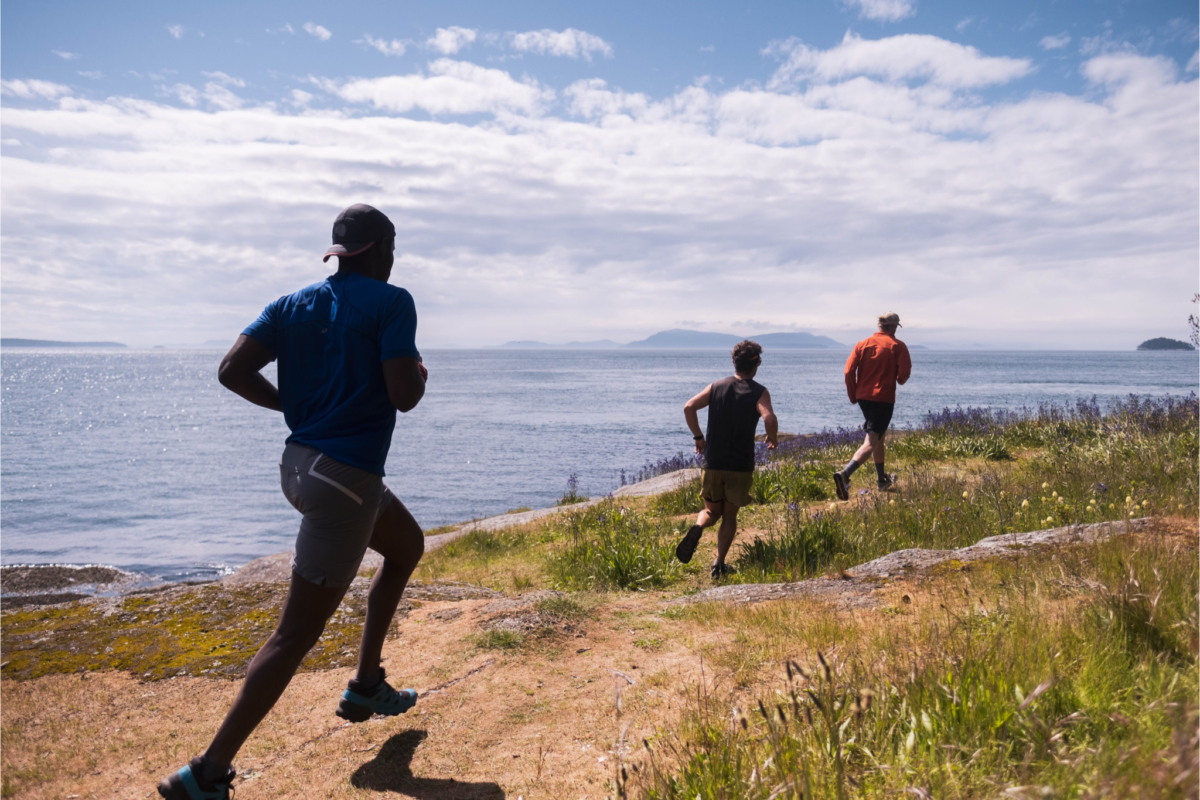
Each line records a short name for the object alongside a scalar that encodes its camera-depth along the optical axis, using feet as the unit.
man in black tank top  20.81
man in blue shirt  9.15
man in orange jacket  32.35
